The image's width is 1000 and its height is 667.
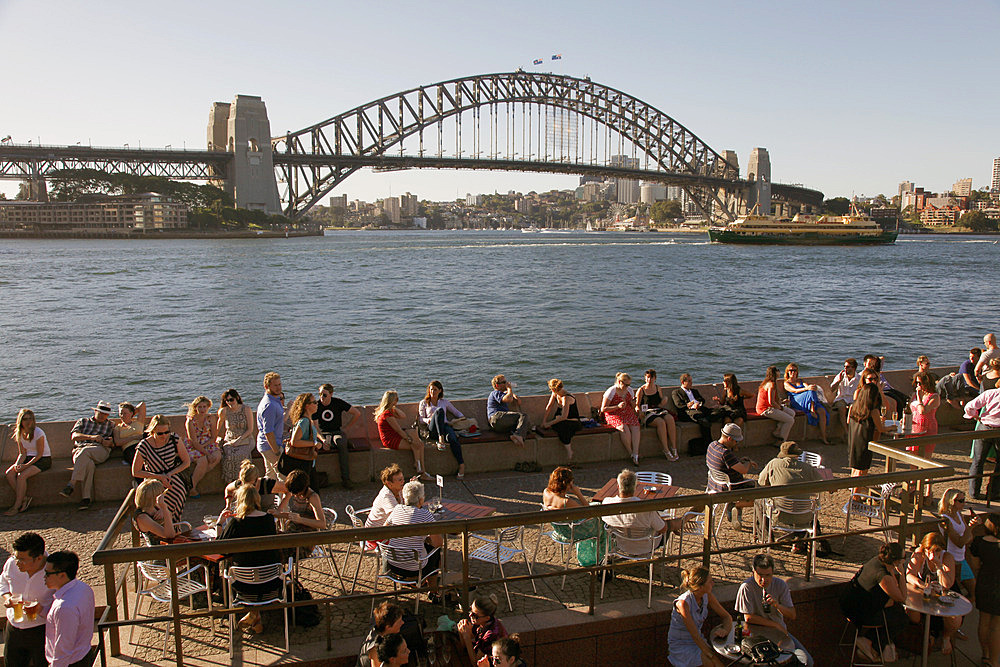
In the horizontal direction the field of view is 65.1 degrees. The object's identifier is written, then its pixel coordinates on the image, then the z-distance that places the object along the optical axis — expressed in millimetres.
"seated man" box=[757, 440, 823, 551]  4590
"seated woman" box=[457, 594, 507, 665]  3412
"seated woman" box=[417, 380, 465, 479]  6191
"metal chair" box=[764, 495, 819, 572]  4547
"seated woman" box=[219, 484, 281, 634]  3623
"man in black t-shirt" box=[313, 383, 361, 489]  5945
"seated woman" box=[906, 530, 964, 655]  4047
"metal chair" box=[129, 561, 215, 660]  3707
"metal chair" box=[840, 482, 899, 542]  4781
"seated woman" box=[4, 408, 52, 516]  5398
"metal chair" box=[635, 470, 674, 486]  5416
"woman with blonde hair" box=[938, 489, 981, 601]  4298
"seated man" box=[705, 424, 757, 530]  5207
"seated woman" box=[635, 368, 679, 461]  6664
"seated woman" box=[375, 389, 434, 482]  6074
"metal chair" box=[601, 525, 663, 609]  4109
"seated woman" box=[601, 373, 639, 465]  6543
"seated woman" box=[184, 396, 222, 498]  5750
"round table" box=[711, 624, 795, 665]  3617
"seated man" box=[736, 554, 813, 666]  3729
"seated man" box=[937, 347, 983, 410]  7566
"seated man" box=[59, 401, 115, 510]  5516
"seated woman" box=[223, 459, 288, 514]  4074
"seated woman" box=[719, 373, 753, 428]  6844
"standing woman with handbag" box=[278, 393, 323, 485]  5492
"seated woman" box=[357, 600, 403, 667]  3242
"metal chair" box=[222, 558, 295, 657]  3572
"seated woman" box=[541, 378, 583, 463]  6449
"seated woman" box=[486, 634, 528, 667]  3281
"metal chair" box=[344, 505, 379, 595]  4214
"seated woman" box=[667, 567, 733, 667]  3613
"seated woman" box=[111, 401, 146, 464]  5766
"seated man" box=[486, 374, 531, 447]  6445
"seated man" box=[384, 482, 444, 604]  3867
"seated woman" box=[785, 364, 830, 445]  7109
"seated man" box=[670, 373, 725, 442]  6789
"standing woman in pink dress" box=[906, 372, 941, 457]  6246
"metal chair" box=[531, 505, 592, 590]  4250
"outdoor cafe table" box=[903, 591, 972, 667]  3912
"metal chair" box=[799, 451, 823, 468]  5683
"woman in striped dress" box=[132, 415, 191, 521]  5086
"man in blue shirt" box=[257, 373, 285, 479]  6027
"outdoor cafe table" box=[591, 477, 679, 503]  4887
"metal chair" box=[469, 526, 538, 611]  4117
